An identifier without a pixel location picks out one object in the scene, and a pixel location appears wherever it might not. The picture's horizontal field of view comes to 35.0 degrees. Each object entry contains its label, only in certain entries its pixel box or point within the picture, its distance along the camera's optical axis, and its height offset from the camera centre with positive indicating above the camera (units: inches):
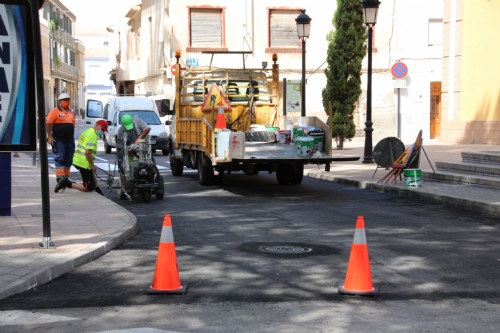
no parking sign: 870.4 +44.9
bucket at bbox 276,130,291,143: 602.9 -19.2
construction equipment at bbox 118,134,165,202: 534.0 -42.6
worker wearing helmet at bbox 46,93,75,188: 550.9 -16.2
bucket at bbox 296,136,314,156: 585.9 -26.7
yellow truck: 576.1 -12.8
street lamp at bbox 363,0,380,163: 803.4 +84.5
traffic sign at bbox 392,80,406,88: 853.8 +30.2
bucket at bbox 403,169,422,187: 590.9 -49.4
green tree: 1095.0 +66.2
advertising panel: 330.6 +12.8
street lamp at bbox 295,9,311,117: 905.5 +95.3
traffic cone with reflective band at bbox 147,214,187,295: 262.7 -52.8
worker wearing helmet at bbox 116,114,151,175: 550.3 -13.6
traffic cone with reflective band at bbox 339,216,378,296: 261.1 -53.1
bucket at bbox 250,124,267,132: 645.3 -14.1
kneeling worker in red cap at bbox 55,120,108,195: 542.0 -33.2
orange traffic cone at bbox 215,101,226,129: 584.7 -6.5
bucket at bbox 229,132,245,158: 561.6 -24.9
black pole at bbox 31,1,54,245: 325.1 -10.8
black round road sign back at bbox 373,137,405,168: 641.0 -32.4
